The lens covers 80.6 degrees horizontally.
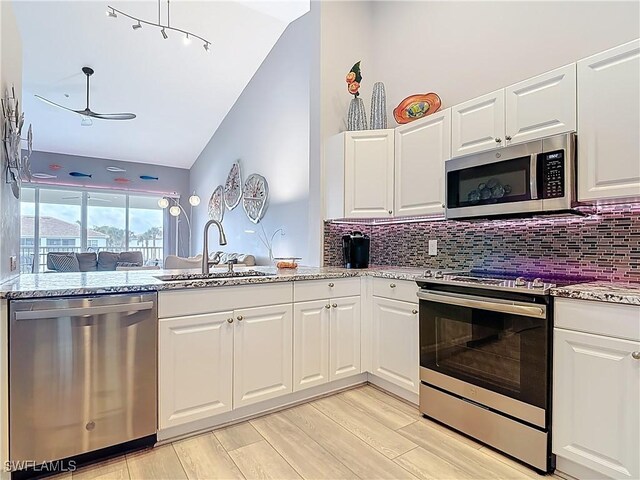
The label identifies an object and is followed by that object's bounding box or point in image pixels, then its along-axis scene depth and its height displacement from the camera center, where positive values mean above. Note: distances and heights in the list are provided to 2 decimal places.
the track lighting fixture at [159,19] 3.75 +2.70
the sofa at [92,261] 6.67 -0.42
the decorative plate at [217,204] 7.44 +0.71
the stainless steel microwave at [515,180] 1.90 +0.34
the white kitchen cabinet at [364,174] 2.91 +0.52
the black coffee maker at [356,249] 3.07 -0.08
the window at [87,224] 7.55 +0.32
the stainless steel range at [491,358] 1.76 -0.62
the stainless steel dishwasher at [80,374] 1.63 -0.63
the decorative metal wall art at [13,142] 1.94 +0.52
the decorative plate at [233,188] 6.80 +0.95
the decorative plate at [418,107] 2.82 +1.02
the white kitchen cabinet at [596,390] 1.51 -0.63
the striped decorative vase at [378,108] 3.12 +1.10
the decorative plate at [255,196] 5.91 +0.70
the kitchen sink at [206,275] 2.28 -0.24
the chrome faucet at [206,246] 2.41 -0.05
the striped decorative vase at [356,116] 3.11 +1.03
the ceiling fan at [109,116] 4.80 +1.60
